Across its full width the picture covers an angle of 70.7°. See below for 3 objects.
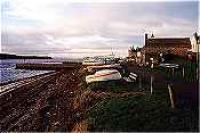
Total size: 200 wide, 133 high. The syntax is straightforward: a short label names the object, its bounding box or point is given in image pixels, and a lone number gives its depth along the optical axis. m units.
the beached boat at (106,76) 8.88
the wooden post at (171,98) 5.11
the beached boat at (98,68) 13.77
